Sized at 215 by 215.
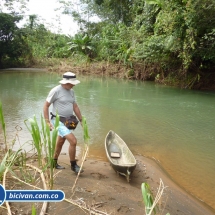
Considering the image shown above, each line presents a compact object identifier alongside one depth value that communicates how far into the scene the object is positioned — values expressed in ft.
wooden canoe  12.07
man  11.94
